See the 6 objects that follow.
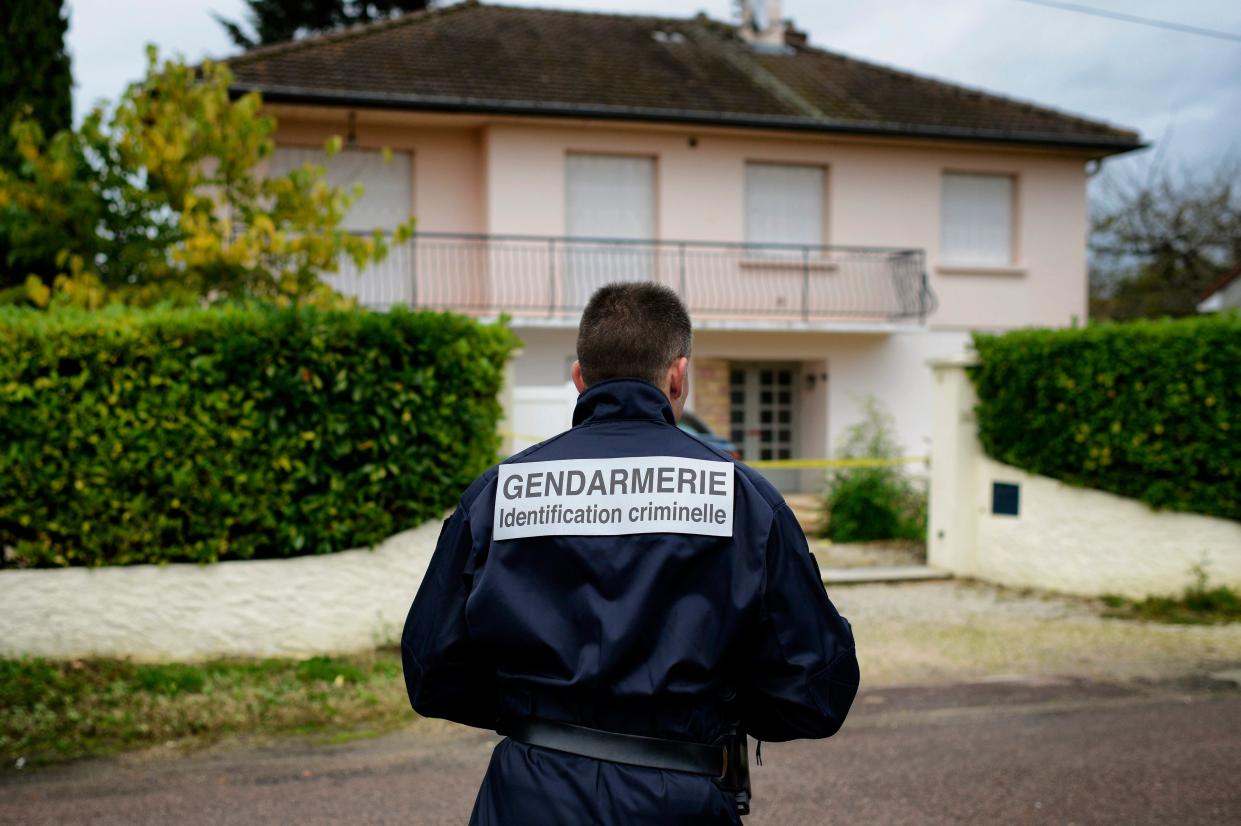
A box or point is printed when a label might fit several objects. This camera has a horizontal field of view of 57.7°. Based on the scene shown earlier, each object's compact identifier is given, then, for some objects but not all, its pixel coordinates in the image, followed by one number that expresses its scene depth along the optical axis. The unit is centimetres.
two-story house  1791
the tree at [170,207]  901
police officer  226
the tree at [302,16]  2911
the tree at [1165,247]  3438
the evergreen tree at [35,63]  1245
